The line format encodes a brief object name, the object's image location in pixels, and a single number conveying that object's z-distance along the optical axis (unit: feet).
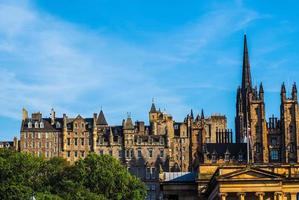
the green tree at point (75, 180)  568.82
